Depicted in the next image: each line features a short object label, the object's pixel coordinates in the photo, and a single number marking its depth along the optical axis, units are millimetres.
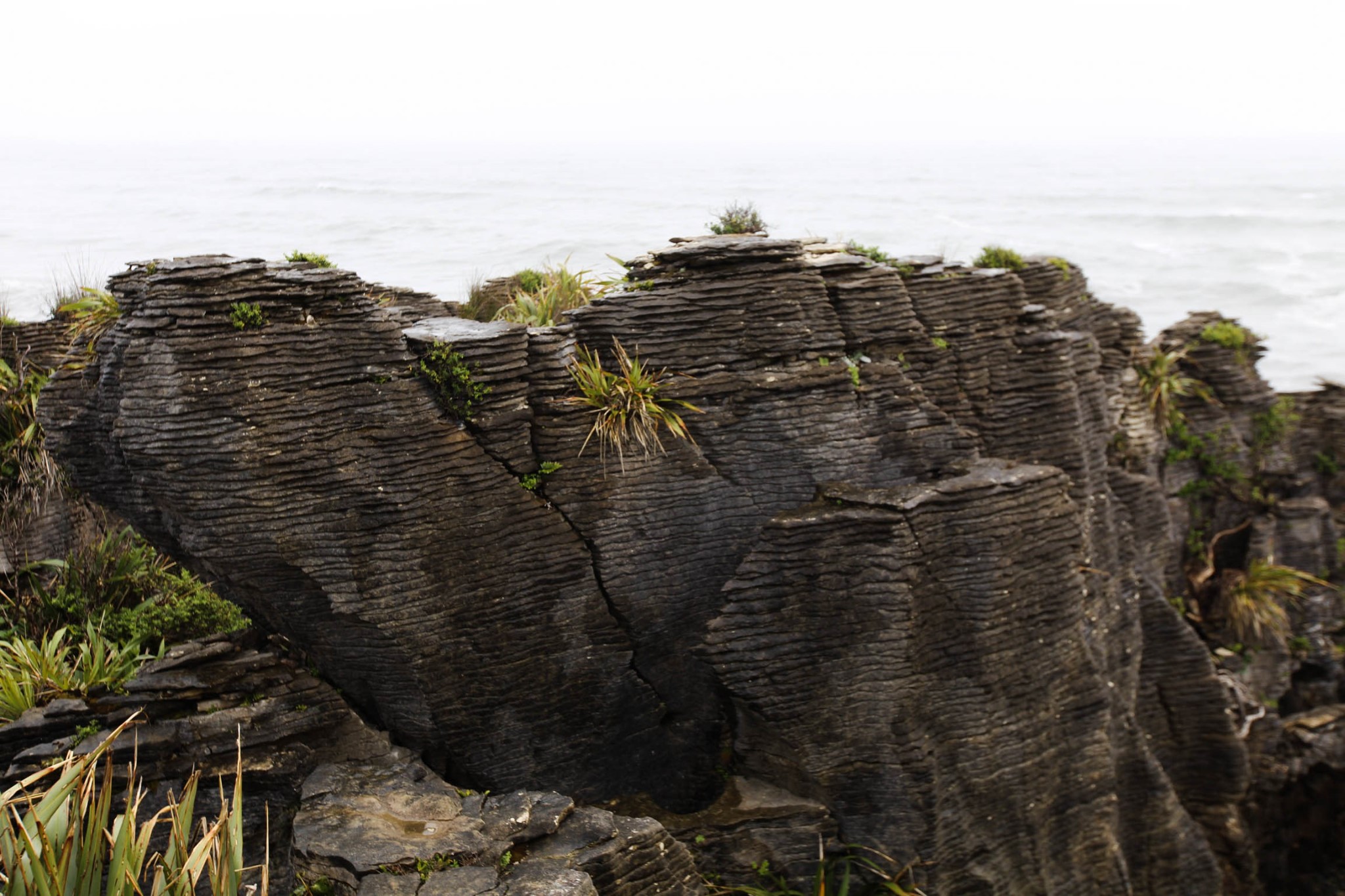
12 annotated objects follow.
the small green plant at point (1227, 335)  16062
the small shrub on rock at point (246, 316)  7812
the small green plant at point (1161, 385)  14898
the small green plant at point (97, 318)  9242
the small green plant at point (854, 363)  9883
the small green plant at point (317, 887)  7043
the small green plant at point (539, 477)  8961
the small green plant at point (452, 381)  8391
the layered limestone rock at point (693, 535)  8031
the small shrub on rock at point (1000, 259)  12531
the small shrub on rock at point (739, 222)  12375
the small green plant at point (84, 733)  8156
